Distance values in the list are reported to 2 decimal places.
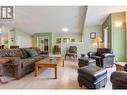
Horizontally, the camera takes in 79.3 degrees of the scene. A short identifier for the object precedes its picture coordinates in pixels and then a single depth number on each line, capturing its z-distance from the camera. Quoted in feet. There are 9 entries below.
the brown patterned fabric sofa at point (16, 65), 6.65
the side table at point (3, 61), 6.02
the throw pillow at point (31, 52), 9.81
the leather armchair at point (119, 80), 3.63
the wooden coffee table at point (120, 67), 6.18
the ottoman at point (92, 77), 4.88
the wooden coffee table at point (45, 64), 6.86
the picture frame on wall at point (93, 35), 17.07
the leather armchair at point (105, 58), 9.58
